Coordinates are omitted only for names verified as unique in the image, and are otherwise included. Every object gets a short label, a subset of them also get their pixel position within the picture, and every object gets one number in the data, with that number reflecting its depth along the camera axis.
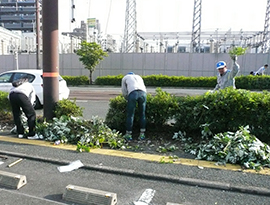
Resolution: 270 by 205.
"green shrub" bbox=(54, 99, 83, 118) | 6.25
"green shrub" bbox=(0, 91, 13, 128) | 7.15
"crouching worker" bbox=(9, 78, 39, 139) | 5.72
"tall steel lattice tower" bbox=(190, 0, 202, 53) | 28.47
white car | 10.09
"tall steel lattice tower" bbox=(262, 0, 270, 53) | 28.17
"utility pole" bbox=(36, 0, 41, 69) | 20.03
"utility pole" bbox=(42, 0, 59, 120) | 6.06
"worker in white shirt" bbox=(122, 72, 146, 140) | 5.67
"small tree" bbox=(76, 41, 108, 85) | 24.52
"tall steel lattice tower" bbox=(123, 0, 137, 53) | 34.46
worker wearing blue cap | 5.94
